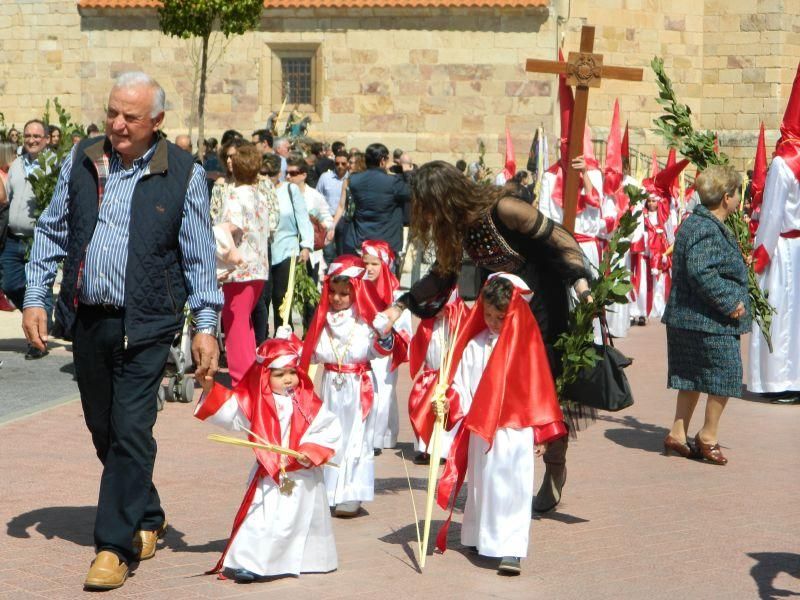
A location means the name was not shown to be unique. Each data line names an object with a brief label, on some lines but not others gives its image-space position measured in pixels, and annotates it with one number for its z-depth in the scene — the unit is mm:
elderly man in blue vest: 5910
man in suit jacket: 13500
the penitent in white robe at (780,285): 11258
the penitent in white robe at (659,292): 18625
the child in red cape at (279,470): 5992
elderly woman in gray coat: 8961
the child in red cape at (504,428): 6277
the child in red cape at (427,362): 6656
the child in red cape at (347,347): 7676
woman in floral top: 10414
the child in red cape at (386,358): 8461
